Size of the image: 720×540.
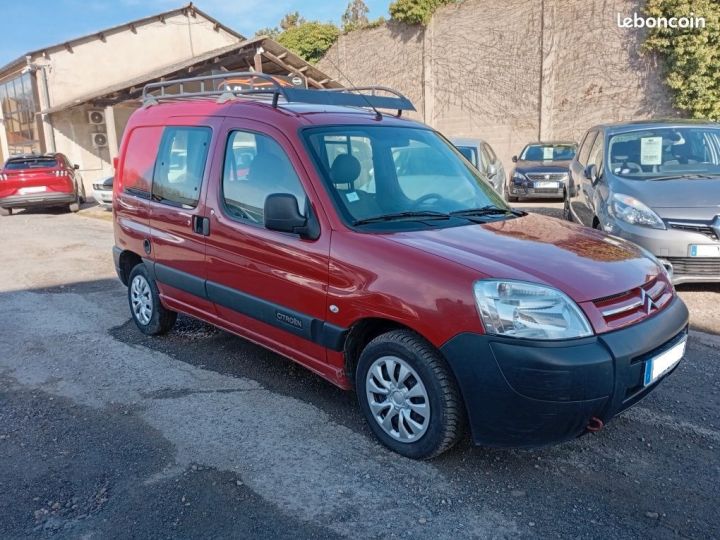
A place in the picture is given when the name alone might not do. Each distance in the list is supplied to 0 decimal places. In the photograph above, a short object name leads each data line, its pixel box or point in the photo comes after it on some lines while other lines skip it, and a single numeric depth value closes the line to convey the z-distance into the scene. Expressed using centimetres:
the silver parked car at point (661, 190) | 540
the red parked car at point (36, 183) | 1568
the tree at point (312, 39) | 2555
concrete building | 1944
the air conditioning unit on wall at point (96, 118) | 2275
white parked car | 1506
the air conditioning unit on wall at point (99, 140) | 2298
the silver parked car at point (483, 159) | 966
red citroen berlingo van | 269
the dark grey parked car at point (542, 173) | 1321
